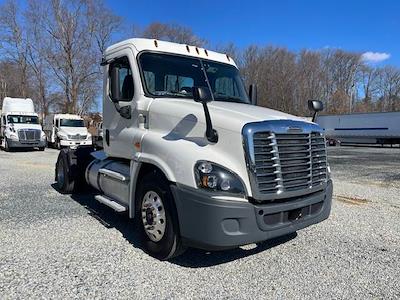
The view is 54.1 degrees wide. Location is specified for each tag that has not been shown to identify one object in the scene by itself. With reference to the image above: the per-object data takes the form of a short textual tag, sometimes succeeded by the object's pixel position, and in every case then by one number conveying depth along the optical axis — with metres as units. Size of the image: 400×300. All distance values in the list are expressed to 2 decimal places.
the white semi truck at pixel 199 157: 4.04
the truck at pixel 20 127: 23.89
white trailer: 39.06
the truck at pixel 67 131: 26.66
